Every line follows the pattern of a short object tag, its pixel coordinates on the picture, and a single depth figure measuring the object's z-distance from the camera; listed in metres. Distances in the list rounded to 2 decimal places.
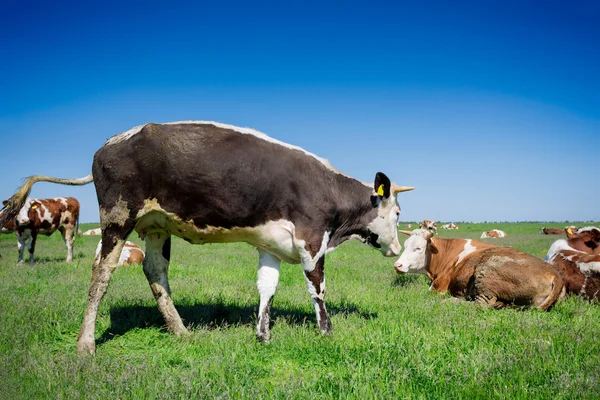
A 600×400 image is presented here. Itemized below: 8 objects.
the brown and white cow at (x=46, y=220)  16.83
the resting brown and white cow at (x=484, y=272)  8.11
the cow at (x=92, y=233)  40.00
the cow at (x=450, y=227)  59.12
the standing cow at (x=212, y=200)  5.58
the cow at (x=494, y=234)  41.62
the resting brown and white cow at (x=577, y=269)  8.88
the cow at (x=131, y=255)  12.93
